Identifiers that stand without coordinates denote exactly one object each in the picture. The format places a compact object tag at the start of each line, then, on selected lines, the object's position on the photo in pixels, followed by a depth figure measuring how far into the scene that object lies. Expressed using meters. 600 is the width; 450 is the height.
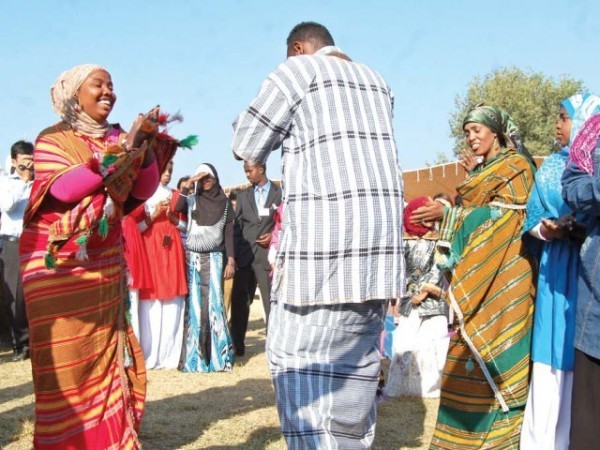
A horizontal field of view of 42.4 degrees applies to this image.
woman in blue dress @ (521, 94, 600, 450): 4.28
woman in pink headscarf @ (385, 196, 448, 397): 6.89
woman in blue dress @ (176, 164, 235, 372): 8.56
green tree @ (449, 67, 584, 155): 38.47
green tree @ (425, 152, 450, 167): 44.94
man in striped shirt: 3.18
